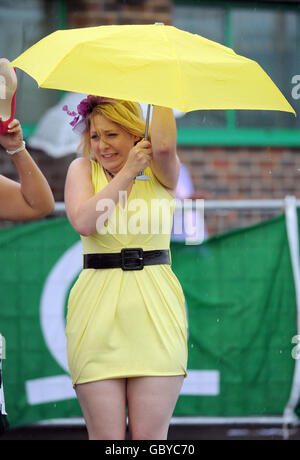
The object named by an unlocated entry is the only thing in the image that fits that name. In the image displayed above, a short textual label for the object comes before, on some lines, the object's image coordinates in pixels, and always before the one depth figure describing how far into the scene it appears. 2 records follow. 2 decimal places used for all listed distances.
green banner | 10.14
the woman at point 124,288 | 5.62
